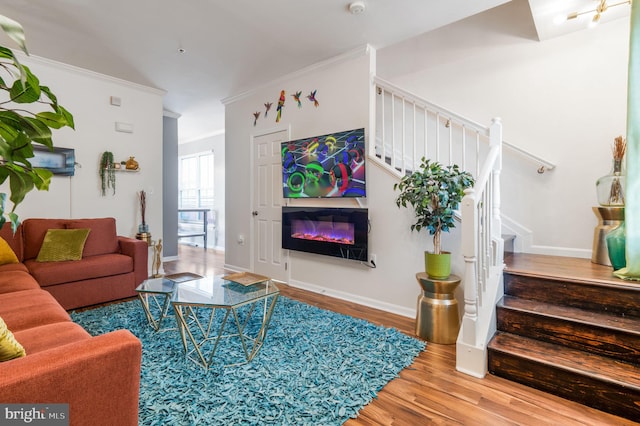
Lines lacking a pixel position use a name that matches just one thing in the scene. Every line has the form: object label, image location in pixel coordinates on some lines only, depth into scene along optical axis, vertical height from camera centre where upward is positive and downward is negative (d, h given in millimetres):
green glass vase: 2252 -274
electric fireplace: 3279 -250
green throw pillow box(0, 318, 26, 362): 1005 -455
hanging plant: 4141 +499
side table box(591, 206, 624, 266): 2466 -146
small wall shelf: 4261 +543
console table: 7070 -283
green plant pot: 2469 -445
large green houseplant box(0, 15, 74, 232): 717 +174
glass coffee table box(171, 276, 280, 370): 1992 -870
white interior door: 4223 +29
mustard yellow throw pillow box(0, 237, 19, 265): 2873 -425
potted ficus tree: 2455 +74
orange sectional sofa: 924 -574
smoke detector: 2570 +1697
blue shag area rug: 1574 -1013
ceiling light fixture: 2496 +1647
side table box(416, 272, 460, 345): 2393 -804
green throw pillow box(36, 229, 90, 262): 3086 -370
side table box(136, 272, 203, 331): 2398 -629
